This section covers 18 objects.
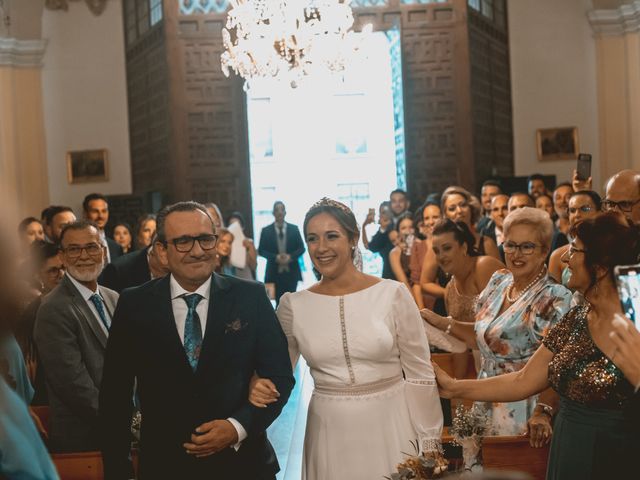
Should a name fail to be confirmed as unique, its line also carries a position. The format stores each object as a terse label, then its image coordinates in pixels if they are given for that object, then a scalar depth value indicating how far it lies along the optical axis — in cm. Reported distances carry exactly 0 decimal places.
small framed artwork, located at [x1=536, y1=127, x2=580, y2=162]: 1616
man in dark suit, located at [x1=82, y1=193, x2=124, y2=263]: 913
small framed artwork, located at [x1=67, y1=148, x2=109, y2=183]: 1616
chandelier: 1044
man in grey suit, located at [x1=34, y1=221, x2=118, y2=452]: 444
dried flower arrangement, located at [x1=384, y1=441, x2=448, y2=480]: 323
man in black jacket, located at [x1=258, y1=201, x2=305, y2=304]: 1278
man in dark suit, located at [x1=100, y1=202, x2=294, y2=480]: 324
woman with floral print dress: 429
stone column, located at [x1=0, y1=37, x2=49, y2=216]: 1598
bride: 374
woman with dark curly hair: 312
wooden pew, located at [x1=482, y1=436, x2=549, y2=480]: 396
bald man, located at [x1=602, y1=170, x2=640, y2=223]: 519
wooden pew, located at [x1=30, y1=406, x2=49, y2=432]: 486
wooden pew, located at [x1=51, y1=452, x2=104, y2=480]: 402
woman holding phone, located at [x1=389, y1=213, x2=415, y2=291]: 944
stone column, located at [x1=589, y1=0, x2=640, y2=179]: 1614
